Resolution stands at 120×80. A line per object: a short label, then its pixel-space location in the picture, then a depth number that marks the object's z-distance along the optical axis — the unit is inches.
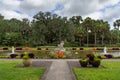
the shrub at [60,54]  416.4
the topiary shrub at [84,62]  269.9
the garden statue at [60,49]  450.9
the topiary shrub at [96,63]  267.0
